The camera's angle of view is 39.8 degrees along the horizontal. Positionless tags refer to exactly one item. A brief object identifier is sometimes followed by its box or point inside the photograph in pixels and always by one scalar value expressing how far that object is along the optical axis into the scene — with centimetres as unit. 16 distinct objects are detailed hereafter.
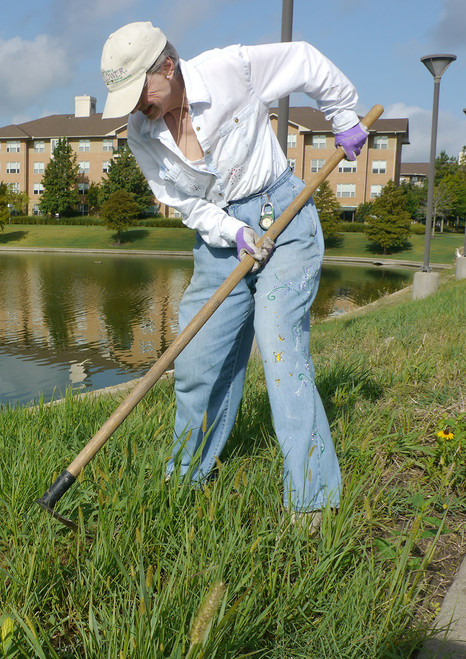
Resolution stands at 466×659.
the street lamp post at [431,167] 1366
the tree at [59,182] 6231
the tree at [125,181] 5847
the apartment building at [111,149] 6056
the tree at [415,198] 5978
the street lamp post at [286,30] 712
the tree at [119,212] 5025
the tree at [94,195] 6227
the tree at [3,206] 5247
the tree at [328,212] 4722
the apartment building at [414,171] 9112
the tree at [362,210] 5635
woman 255
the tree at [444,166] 7100
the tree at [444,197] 5584
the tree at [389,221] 4584
